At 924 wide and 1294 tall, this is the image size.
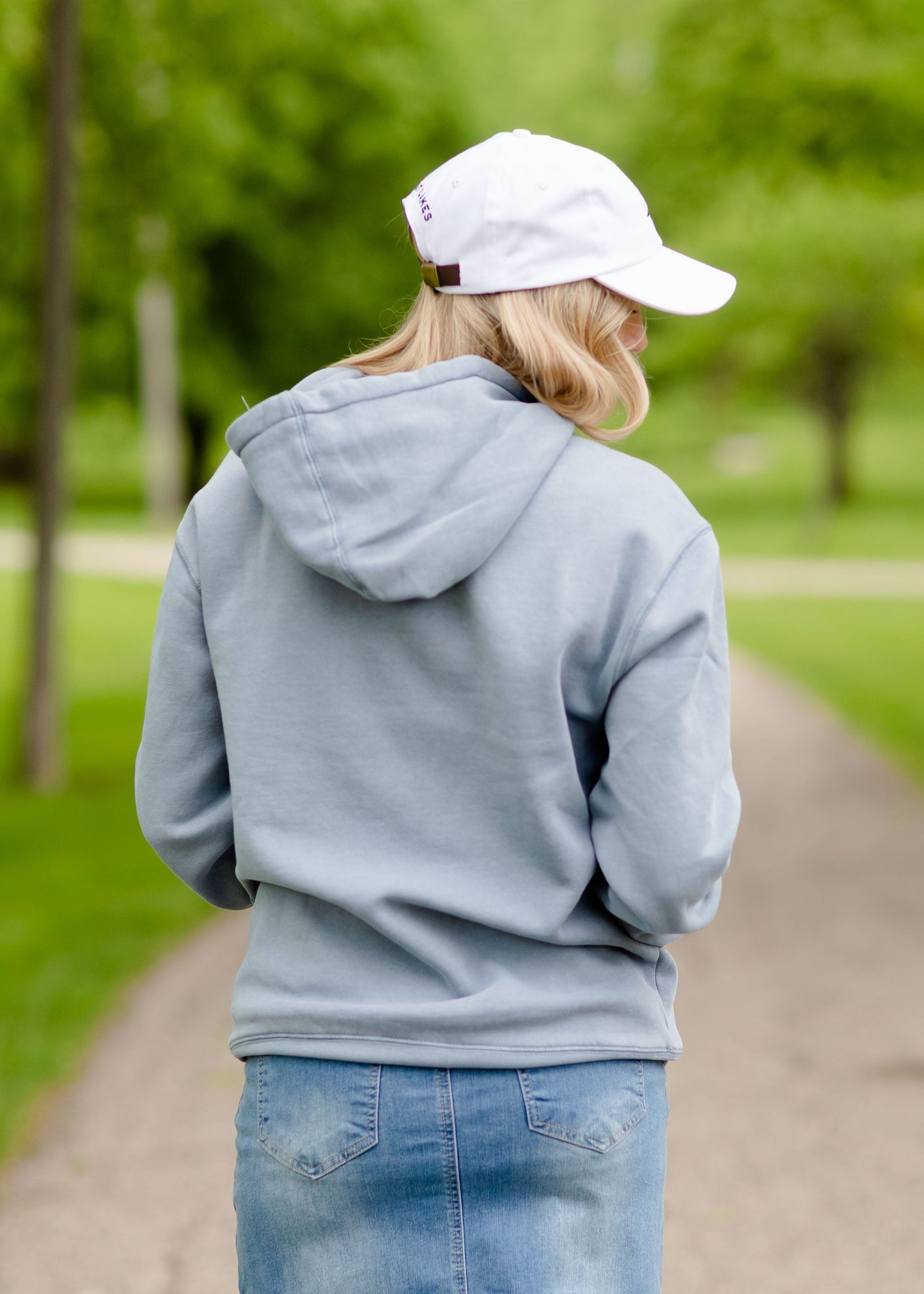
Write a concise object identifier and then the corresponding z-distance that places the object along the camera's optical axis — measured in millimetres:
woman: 2967
